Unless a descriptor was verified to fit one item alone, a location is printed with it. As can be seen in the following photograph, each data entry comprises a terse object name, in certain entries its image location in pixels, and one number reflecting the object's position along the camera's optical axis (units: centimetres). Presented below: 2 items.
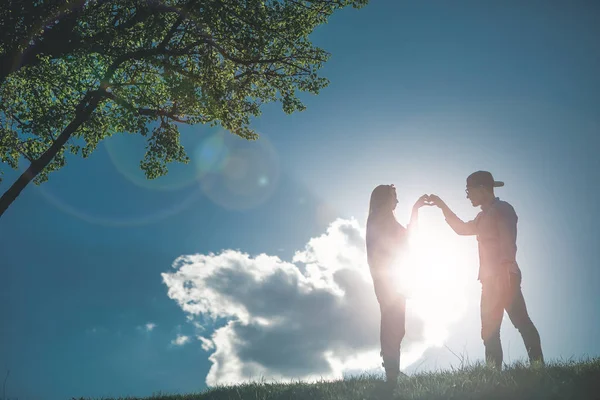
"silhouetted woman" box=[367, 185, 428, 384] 695
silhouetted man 738
